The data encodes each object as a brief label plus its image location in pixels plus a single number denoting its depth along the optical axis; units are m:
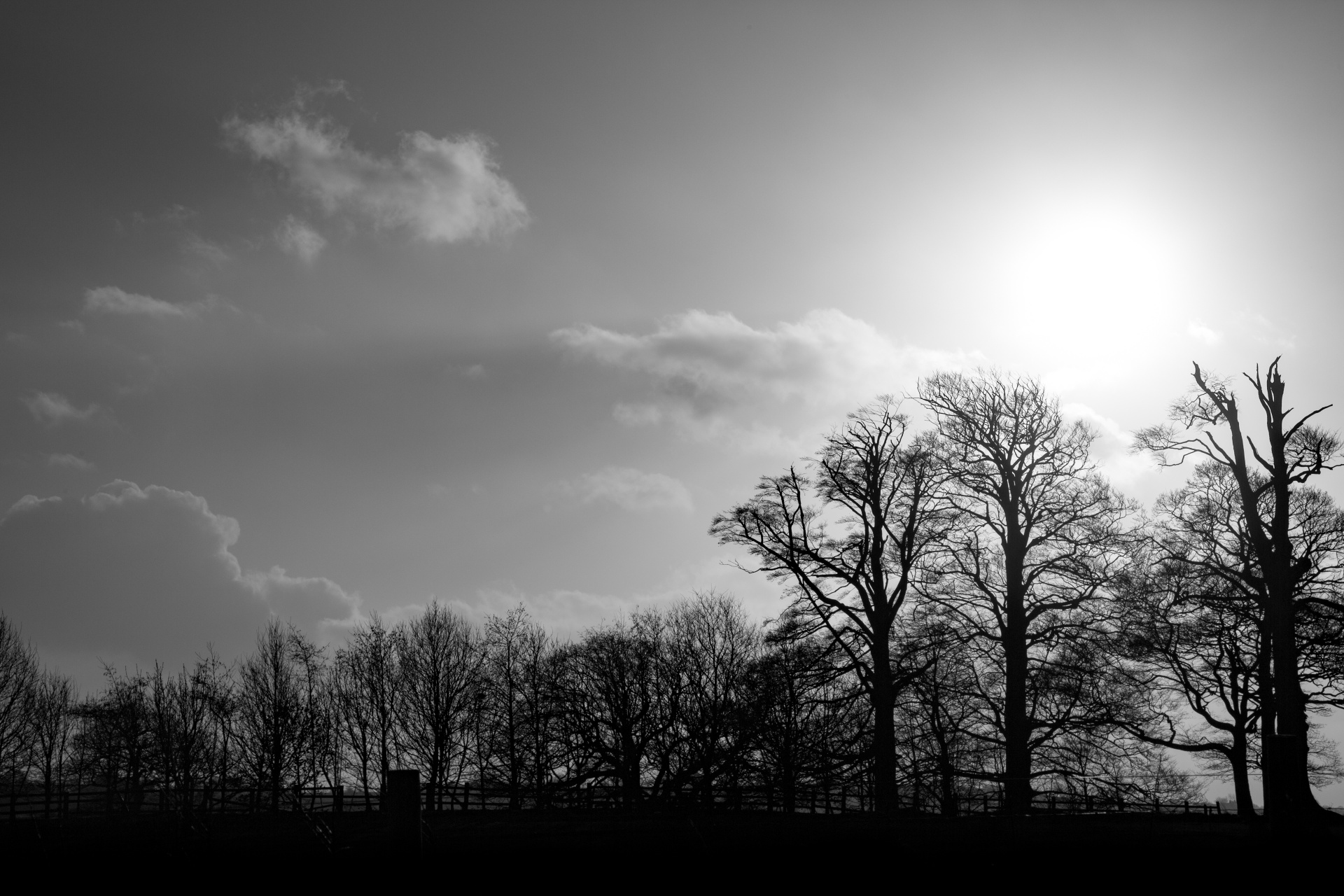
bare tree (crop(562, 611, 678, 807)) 50.12
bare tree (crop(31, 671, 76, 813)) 62.16
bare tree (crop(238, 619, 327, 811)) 48.81
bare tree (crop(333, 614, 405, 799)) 56.84
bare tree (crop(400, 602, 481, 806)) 54.38
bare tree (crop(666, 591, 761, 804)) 42.06
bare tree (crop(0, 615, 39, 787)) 49.91
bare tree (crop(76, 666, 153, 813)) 52.75
